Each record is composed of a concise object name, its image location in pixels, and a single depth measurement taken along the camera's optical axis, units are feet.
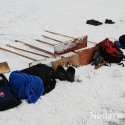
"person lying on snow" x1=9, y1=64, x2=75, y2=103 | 17.75
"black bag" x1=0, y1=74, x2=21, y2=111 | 16.65
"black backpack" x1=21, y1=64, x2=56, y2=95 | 19.17
